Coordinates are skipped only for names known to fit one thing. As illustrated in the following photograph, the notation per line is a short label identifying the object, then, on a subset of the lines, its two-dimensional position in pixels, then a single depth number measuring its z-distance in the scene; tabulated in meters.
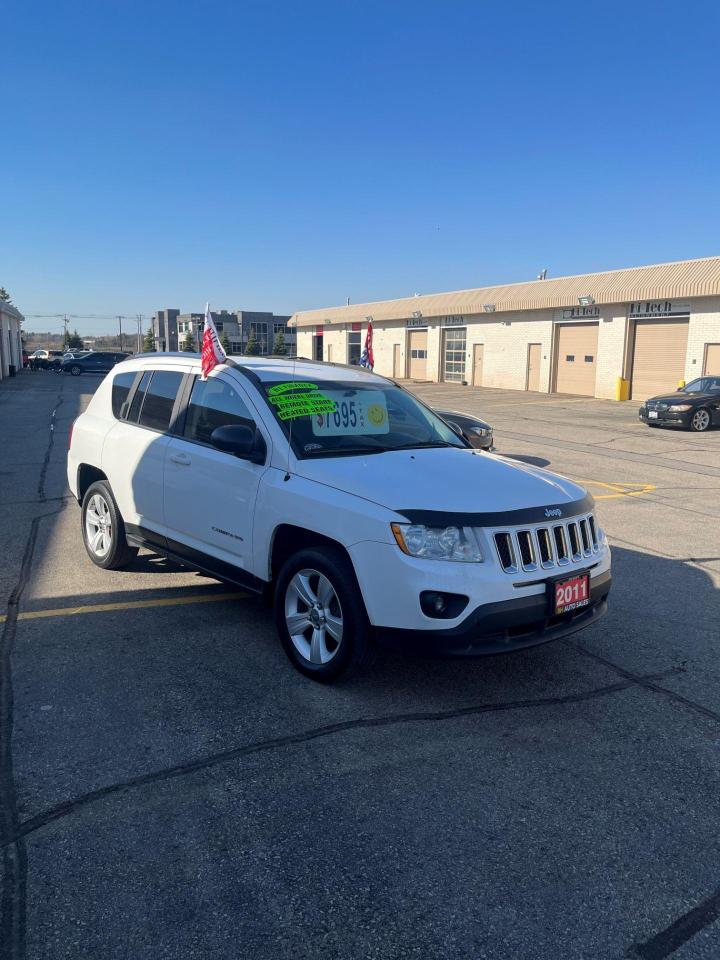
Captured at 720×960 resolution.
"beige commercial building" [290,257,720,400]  26.75
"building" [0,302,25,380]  42.28
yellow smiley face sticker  5.19
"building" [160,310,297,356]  115.44
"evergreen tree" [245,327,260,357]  105.70
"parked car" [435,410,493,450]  11.66
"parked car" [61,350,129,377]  53.53
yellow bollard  29.53
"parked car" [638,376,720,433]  19.26
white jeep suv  3.82
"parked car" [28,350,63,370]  59.16
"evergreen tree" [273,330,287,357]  97.00
